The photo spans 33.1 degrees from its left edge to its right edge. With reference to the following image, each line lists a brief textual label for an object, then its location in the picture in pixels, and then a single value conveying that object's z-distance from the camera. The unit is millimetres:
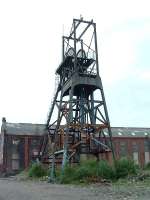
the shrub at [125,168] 16253
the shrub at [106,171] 15854
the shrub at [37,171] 20439
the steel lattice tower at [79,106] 19138
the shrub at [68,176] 15995
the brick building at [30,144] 32400
